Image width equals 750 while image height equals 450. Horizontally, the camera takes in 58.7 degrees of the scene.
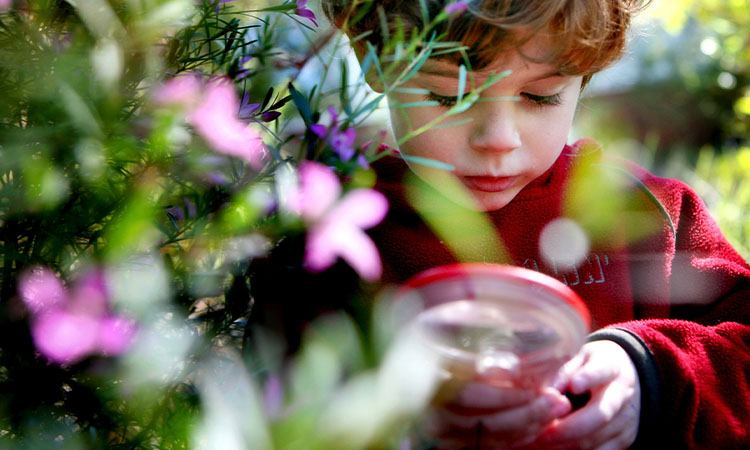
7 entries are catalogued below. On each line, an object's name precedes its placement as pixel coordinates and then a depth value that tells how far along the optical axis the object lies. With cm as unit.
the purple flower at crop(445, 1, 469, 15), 77
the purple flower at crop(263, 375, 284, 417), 73
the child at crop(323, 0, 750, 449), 89
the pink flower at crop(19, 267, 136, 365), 73
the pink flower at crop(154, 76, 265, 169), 71
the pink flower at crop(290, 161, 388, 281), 70
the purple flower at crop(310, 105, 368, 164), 71
